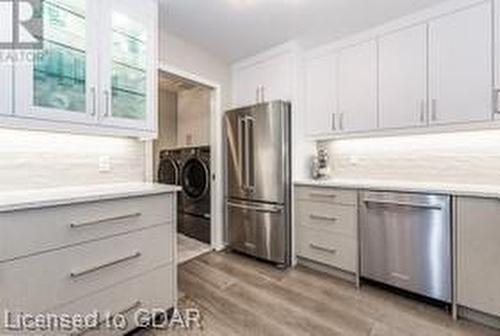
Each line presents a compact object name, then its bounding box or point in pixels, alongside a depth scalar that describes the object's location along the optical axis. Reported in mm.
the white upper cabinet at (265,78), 3100
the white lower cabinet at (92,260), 1231
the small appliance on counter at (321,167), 3230
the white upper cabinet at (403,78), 2381
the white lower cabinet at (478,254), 1810
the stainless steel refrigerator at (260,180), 2918
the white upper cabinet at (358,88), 2697
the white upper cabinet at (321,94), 3004
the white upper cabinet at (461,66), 2072
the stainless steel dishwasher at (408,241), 2020
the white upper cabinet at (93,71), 1574
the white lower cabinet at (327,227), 2529
